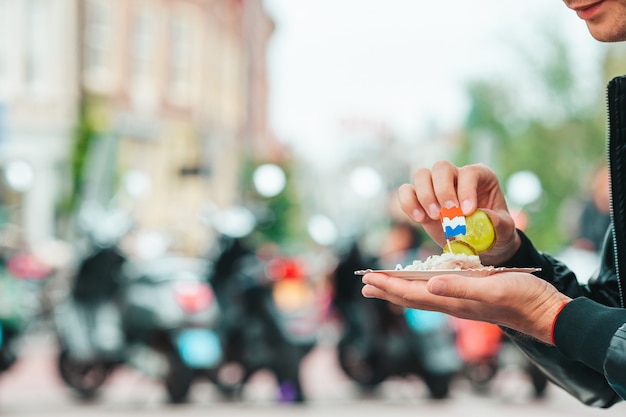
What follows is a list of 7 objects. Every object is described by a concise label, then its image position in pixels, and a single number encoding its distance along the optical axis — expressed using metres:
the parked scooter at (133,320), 7.92
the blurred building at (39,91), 24.41
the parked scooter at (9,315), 7.93
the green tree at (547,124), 24.23
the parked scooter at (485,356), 8.47
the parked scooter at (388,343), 8.18
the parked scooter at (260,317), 7.90
